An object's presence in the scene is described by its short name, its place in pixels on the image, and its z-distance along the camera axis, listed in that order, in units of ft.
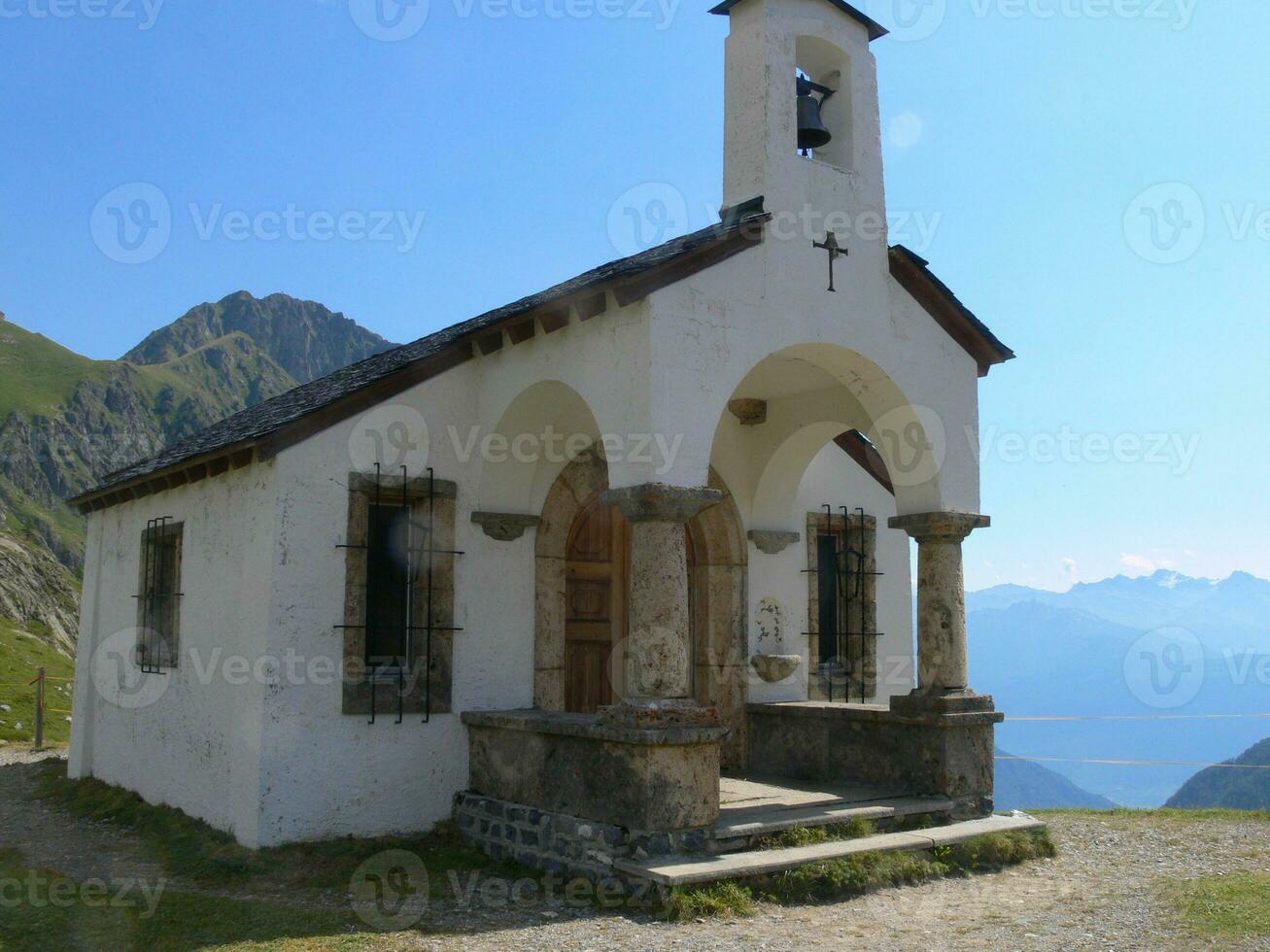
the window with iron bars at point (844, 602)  37.01
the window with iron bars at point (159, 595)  33.47
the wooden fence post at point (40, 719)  51.80
